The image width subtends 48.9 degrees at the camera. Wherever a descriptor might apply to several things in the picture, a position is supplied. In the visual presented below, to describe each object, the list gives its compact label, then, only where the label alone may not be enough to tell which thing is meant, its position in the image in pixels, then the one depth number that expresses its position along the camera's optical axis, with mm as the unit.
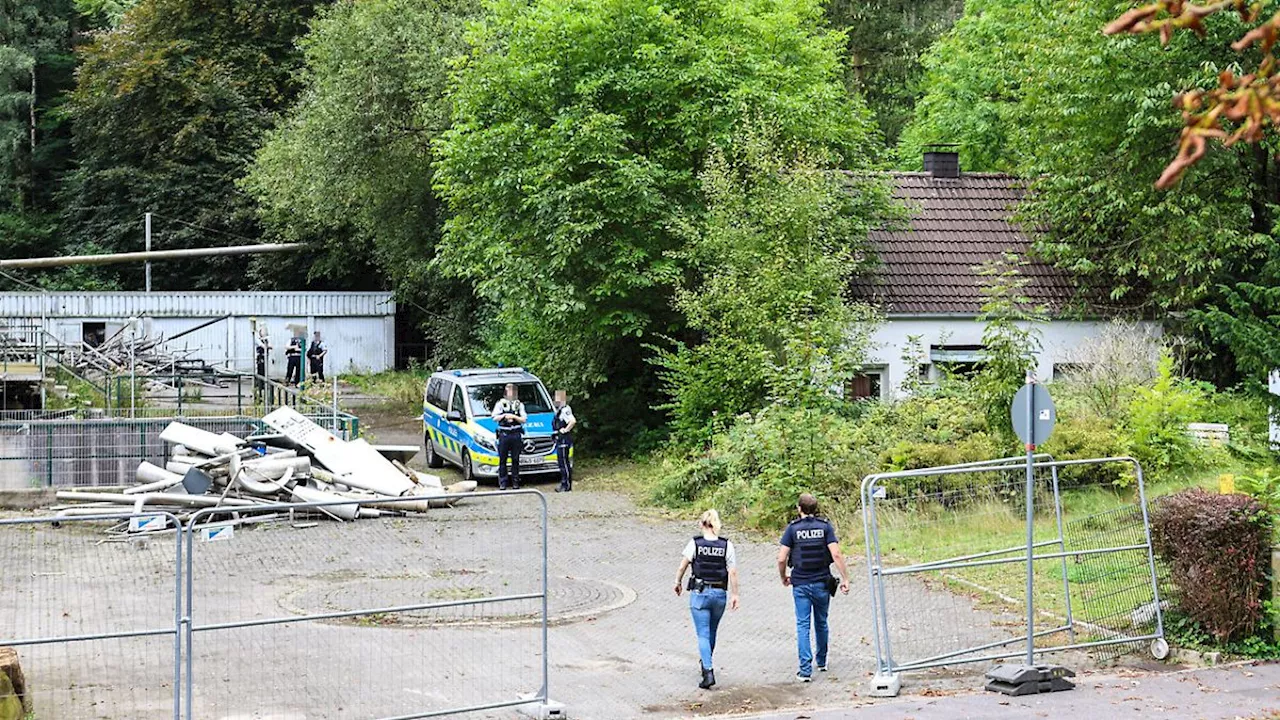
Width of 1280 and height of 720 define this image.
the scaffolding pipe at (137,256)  42062
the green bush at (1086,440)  19656
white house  28328
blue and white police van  25453
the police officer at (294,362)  45531
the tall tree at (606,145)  27094
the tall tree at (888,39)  49594
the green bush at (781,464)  20281
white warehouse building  52594
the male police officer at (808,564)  12055
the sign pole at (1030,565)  11555
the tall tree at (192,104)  59688
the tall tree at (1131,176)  26094
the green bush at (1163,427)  20156
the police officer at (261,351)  48762
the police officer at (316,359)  45812
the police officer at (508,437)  24609
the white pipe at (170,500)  20703
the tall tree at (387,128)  39969
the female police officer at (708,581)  11836
